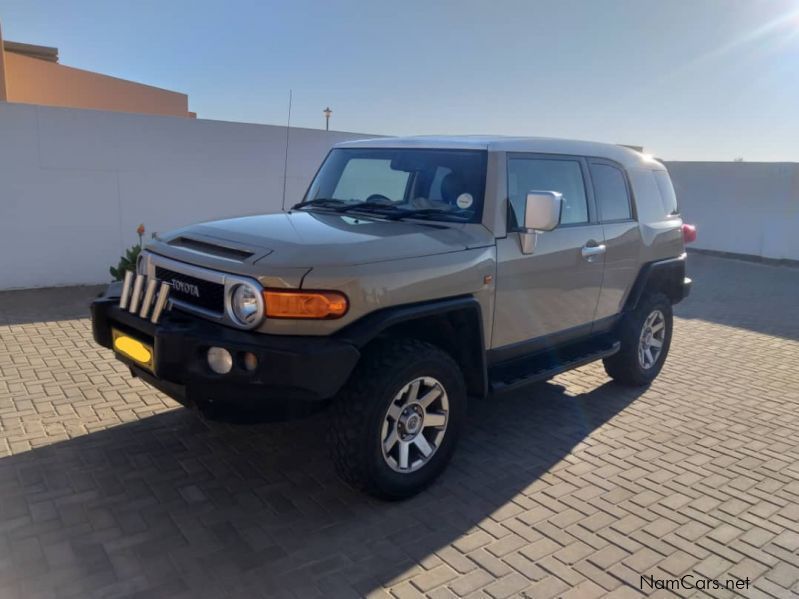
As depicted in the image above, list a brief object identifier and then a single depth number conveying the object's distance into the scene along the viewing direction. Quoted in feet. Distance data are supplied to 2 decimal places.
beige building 56.70
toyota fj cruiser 10.31
